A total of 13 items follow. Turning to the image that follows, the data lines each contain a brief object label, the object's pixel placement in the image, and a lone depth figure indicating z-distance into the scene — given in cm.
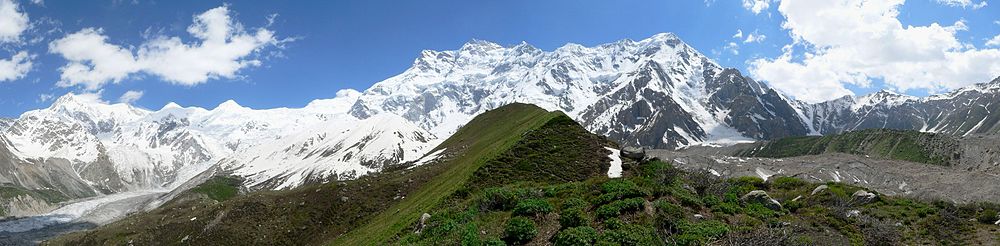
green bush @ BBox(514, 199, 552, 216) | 3009
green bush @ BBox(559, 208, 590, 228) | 2712
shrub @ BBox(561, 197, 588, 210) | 3033
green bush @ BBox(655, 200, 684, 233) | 2600
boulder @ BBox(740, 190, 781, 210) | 3631
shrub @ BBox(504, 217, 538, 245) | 2723
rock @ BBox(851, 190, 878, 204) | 4341
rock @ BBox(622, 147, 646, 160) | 5245
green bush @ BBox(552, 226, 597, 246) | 2388
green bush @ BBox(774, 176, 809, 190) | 5198
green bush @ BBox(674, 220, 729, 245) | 2373
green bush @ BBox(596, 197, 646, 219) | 2753
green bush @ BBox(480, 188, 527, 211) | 3430
